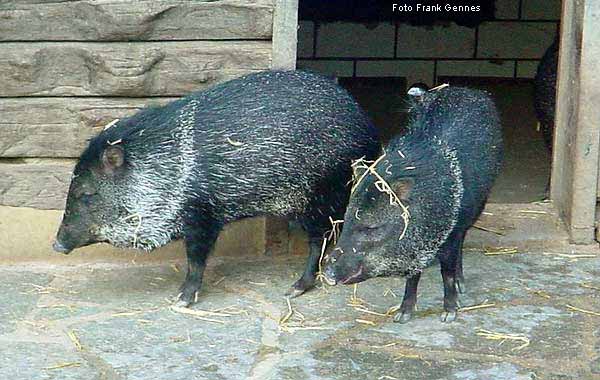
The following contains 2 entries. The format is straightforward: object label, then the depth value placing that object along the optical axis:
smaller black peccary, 8.45
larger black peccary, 9.29
